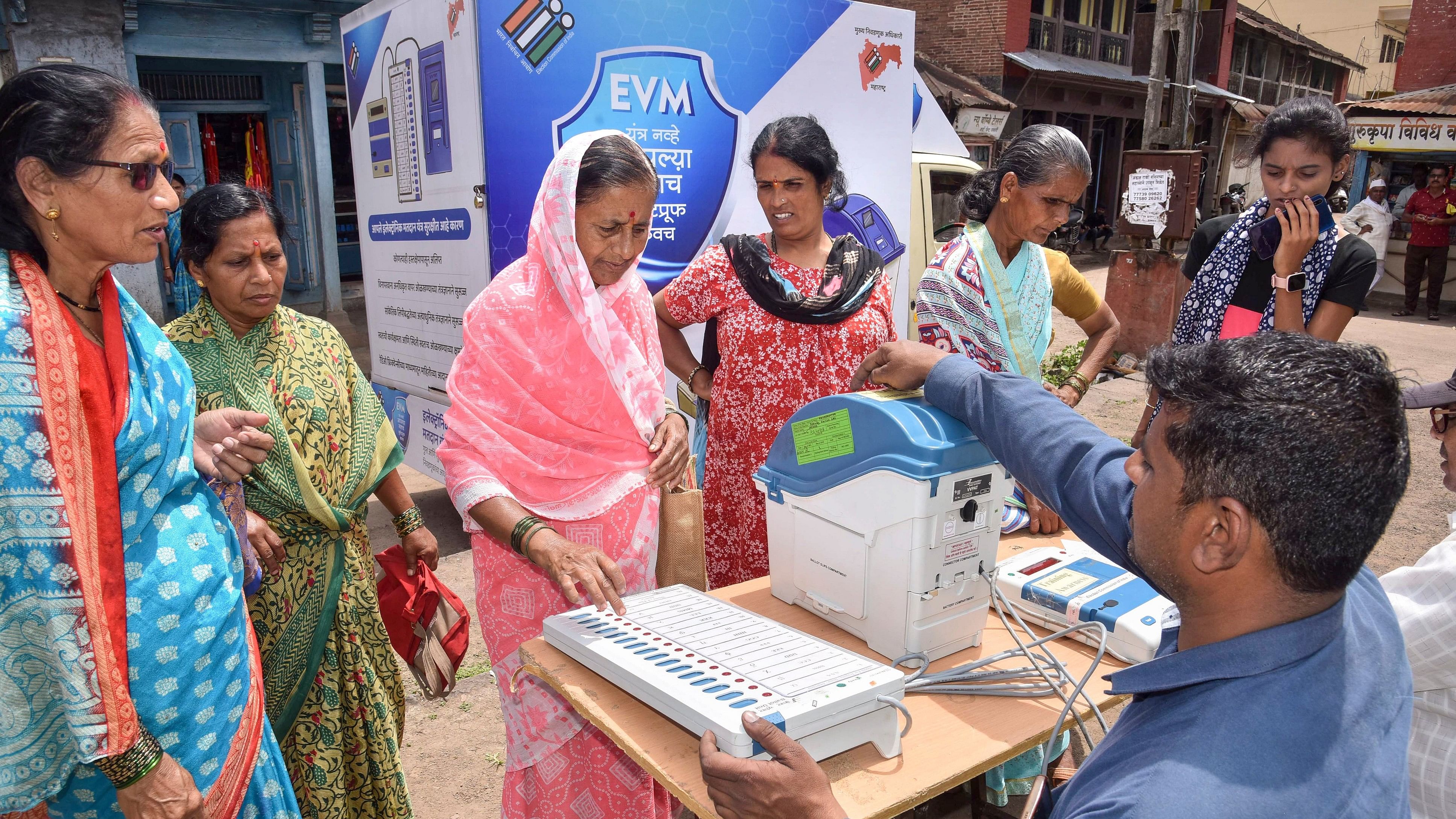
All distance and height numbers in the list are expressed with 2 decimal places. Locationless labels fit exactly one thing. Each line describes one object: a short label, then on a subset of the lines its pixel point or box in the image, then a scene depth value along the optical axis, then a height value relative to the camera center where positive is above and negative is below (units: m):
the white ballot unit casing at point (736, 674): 1.27 -0.69
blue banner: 3.60 +0.58
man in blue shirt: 0.90 -0.40
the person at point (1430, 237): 11.46 -0.12
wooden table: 1.29 -0.80
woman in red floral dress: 2.50 -0.26
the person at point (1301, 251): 2.68 -0.07
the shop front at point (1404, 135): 13.37 +1.40
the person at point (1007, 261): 2.48 -0.10
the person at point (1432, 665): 1.48 -0.72
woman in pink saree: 1.96 -0.48
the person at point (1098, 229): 19.22 -0.08
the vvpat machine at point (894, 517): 1.57 -0.53
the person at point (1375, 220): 13.04 +0.10
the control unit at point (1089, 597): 1.61 -0.71
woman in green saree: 2.05 -0.65
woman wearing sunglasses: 1.31 -0.44
